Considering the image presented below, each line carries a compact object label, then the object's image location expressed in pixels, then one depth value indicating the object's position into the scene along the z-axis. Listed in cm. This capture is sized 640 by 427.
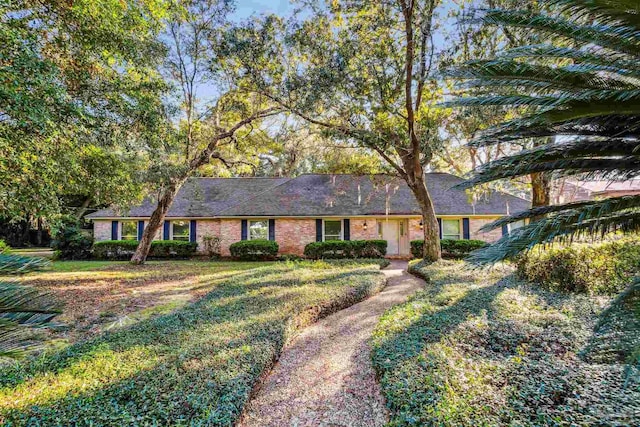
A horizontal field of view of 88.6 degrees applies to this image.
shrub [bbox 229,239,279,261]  1703
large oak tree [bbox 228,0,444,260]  1043
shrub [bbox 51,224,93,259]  1792
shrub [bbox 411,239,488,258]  1661
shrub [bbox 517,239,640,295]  702
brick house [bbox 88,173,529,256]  1795
